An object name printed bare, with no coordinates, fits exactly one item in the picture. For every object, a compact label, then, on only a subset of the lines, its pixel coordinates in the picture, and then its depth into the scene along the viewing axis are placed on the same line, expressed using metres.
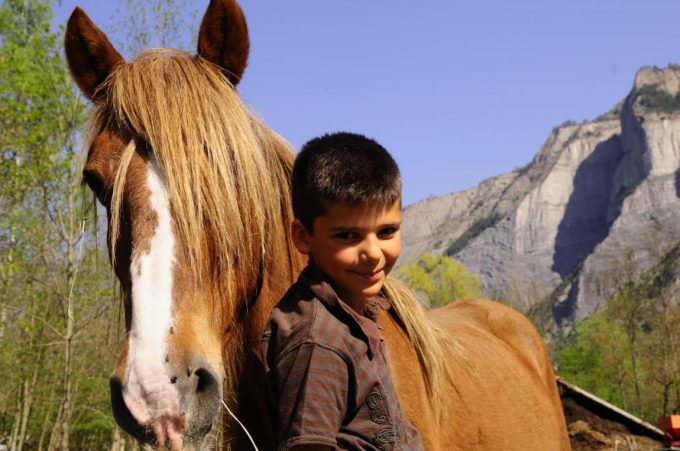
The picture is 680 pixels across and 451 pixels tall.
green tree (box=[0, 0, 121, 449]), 13.76
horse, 1.72
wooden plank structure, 6.45
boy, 1.57
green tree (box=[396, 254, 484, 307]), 47.50
